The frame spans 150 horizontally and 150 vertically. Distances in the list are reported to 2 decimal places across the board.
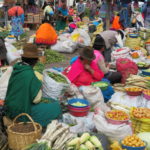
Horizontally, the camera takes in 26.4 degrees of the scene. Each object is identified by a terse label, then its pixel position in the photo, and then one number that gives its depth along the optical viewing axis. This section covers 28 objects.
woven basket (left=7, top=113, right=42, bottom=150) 3.96
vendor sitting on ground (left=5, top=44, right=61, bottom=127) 4.37
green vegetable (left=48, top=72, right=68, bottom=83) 5.21
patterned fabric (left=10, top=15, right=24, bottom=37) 12.41
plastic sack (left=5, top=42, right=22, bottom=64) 8.12
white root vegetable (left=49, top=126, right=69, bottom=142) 3.86
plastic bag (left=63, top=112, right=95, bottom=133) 4.55
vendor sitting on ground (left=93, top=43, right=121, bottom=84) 6.25
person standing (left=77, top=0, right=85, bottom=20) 20.72
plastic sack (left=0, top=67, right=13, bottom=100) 5.35
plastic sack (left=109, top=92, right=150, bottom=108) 5.67
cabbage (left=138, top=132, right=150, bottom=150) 4.34
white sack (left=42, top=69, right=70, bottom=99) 5.00
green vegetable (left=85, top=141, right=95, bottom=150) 3.79
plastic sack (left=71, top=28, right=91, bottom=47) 11.05
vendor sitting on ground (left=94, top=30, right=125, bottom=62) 7.41
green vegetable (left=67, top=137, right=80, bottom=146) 3.81
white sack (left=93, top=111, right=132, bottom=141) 4.29
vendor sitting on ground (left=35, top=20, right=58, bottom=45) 10.38
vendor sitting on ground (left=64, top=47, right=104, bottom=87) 5.64
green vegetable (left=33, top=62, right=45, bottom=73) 6.92
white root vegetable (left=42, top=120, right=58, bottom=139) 3.91
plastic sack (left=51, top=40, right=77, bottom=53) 10.84
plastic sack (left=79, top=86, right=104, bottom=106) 5.36
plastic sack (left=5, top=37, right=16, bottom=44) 11.50
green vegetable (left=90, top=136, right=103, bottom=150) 3.85
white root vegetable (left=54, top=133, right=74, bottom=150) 3.81
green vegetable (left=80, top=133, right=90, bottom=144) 3.89
